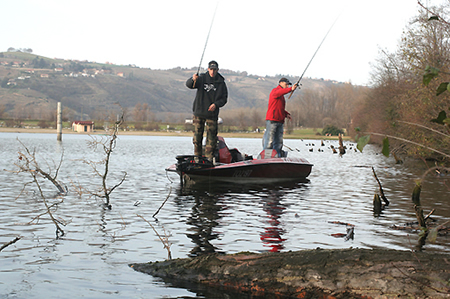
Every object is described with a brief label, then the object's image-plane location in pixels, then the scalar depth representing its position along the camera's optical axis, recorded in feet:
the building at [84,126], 388.00
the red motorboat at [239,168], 45.32
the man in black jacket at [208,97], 42.88
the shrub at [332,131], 355.34
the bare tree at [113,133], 32.96
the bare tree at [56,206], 25.19
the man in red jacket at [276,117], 47.83
